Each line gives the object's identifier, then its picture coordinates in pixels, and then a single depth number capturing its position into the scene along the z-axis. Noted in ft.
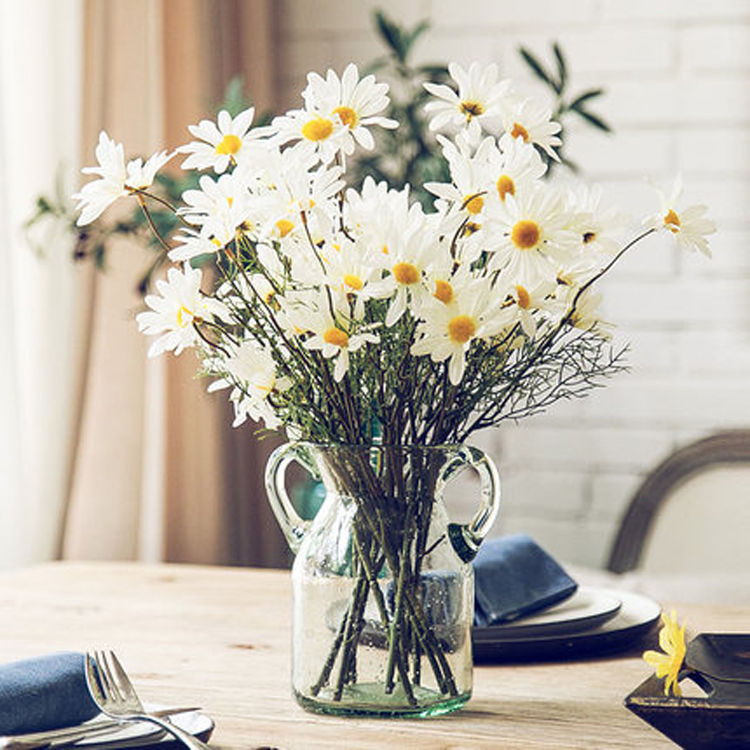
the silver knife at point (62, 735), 4.91
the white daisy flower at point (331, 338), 4.85
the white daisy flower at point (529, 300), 4.90
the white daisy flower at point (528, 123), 5.10
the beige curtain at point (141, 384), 10.04
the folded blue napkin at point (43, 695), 5.01
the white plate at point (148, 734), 4.97
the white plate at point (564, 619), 6.00
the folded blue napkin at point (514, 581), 6.10
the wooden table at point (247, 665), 5.17
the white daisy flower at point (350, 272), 4.90
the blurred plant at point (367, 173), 8.90
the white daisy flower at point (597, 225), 5.11
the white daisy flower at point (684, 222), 5.15
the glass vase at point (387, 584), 5.14
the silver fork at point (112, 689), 5.08
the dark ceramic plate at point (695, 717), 4.87
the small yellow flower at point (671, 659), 5.06
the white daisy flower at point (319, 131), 4.98
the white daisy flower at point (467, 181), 4.98
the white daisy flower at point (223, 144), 5.06
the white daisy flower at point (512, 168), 4.93
